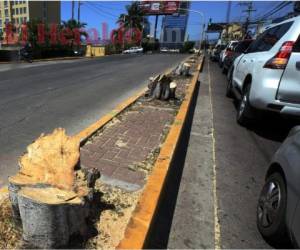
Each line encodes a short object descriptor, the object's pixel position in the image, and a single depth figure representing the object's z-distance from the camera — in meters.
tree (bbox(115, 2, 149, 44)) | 52.33
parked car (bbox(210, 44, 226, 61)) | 19.79
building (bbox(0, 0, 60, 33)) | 67.03
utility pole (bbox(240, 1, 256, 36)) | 32.80
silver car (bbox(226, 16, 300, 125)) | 3.44
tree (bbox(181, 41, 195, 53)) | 59.14
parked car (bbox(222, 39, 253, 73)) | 8.50
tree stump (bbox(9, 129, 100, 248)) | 1.56
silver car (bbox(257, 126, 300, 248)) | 1.65
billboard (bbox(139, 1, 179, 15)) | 63.45
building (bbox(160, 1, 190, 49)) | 69.45
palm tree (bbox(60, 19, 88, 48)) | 33.56
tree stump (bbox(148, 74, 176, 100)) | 5.55
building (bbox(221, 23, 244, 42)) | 45.26
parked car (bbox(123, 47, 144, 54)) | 43.38
